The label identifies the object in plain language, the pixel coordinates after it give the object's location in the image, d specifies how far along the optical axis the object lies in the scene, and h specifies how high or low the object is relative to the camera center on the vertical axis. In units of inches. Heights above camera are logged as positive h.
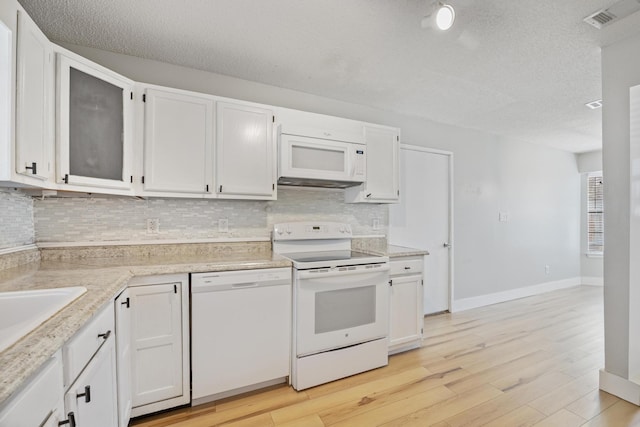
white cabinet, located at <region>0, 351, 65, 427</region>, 25.8 -18.9
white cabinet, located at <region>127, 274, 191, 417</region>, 67.4 -30.7
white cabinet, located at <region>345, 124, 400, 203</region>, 110.1 +17.6
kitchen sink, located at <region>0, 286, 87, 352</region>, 44.7 -13.9
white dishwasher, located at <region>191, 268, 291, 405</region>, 73.2 -30.9
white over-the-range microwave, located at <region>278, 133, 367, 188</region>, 92.0 +17.6
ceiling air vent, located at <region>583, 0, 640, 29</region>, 65.3 +46.9
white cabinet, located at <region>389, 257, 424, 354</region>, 101.7 -32.2
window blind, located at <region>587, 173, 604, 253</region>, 213.5 +0.8
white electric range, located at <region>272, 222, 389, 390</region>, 82.4 -29.8
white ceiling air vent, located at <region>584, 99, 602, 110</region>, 121.5 +46.7
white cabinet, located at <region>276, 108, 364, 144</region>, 93.7 +31.2
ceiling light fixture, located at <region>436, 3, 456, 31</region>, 61.5 +42.3
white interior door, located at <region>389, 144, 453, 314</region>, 136.9 -0.9
